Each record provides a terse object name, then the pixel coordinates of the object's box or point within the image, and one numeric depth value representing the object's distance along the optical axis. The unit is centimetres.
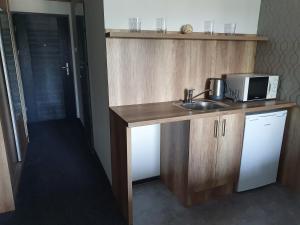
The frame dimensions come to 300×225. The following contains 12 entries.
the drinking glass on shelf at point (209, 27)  230
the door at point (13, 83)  260
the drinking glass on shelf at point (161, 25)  210
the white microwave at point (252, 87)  224
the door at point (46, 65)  404
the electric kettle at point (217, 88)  236
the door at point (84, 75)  290
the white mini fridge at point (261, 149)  214
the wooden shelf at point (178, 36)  184
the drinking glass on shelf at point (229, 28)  238
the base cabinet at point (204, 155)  194
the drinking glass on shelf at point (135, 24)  200
